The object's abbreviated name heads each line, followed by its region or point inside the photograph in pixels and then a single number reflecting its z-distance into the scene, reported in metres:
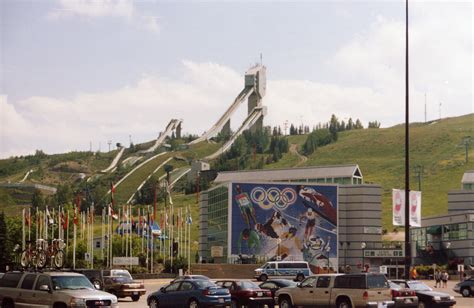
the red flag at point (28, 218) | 94.38
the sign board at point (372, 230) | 105.19
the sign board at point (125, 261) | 85.38
